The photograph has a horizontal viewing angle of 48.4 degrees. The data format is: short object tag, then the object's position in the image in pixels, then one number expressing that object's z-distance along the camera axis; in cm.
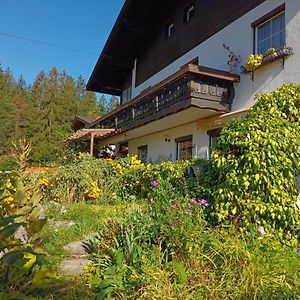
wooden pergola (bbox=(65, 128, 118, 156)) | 1534
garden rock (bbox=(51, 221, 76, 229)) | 615
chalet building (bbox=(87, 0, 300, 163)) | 855
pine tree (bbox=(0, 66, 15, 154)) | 3631
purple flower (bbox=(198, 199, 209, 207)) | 519
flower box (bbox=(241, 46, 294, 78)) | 779
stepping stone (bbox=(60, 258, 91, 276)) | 429
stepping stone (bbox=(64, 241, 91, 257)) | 502
